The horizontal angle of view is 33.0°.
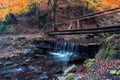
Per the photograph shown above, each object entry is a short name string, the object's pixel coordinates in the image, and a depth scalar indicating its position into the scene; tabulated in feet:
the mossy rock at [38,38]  68.49
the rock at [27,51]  58.07
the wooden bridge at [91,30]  35.55
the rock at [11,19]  88.39
